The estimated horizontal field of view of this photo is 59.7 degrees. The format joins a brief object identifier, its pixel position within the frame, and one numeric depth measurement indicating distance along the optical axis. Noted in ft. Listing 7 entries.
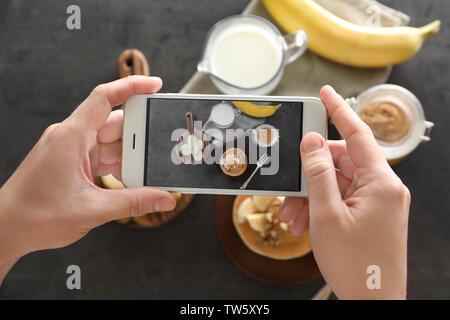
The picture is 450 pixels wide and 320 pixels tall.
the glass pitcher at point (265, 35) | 2.38
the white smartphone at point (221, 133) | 2.03
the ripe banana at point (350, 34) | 2.44
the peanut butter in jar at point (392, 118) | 2.53
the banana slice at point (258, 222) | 2.54
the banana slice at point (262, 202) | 2.49
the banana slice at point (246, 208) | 2.58
